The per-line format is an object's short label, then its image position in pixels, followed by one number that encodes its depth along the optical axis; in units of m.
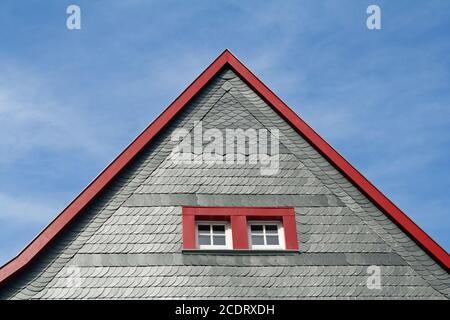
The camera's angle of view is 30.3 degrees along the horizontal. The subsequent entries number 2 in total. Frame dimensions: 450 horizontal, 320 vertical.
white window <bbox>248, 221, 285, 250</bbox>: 16.75
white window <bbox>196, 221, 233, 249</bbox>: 16.67
